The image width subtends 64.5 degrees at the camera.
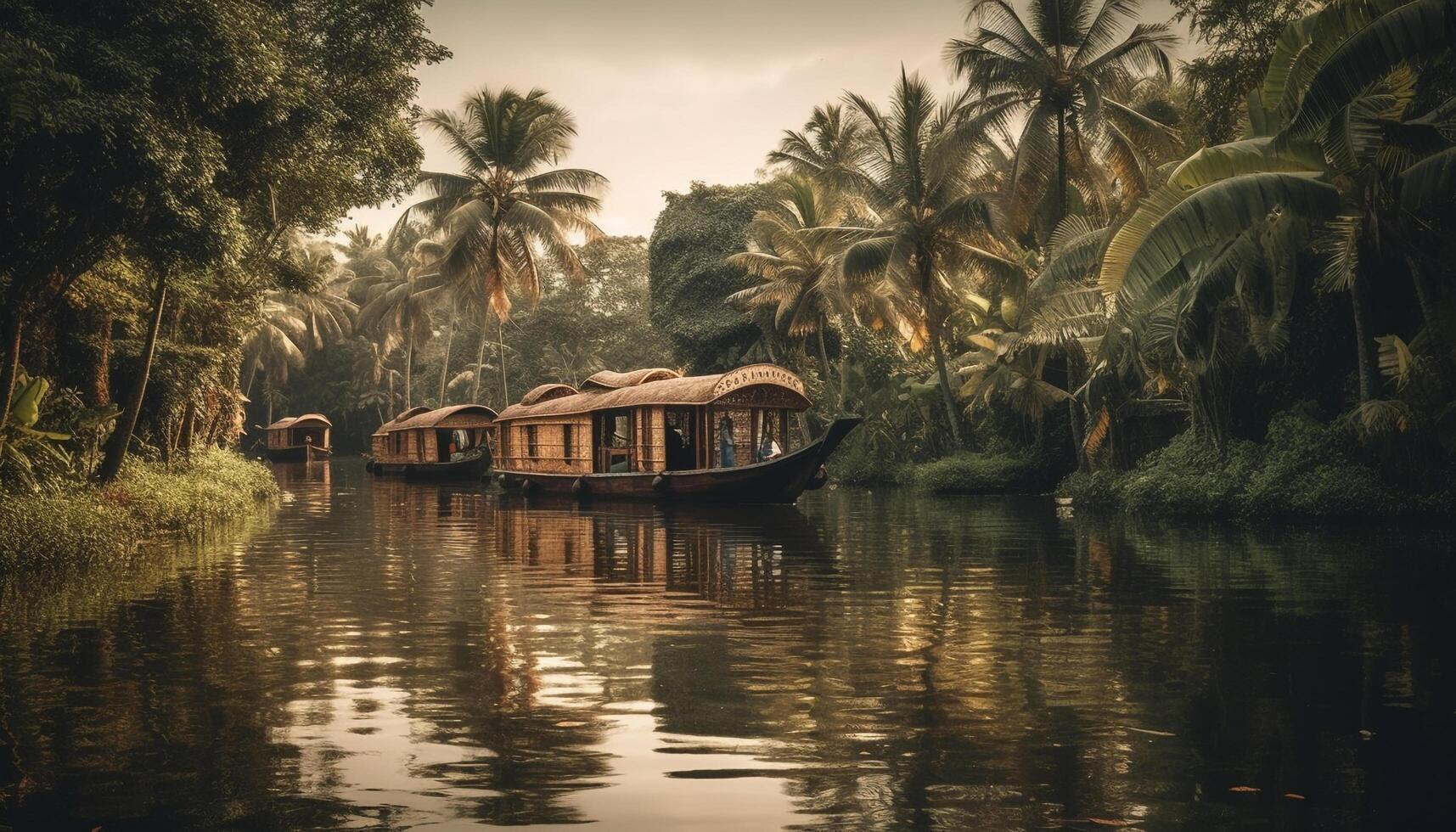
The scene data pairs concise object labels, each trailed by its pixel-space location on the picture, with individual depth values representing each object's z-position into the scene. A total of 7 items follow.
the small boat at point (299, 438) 50.16
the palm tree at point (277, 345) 50.97
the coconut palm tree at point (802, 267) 28.30
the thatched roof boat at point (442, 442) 33.88
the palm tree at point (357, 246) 65.44
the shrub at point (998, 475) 25.69
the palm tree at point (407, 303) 45.94
